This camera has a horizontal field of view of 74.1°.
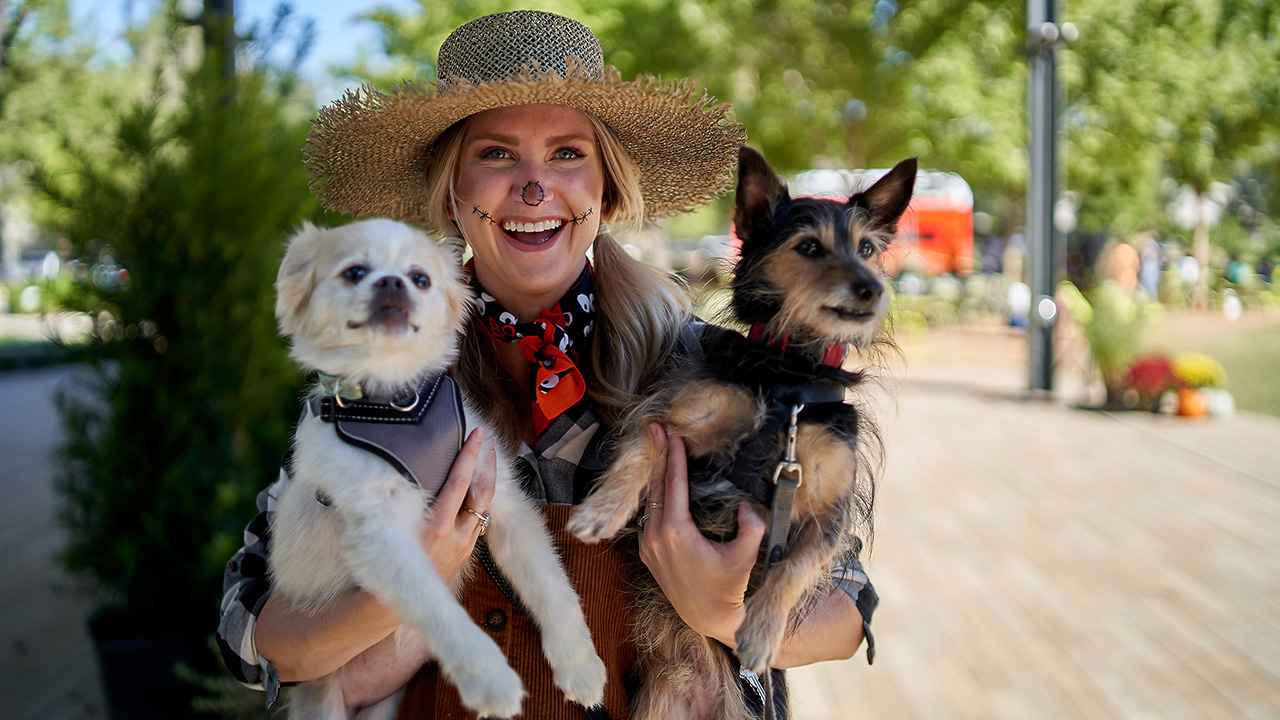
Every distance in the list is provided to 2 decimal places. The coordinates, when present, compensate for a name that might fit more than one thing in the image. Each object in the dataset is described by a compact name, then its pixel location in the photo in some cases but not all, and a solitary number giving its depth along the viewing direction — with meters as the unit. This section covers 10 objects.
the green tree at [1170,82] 19.72
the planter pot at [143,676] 4.10
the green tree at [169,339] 4.18
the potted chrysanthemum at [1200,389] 12.07
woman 2.04
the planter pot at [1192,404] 12.04
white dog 1.72
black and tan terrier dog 2.12
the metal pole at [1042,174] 12.79
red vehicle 33.75
